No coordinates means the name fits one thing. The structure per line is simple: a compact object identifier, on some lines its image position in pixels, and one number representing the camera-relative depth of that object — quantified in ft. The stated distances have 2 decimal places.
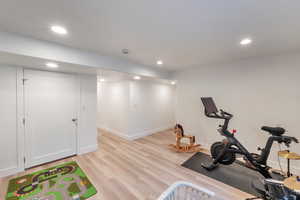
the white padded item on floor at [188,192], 3.53
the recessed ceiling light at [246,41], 6.66
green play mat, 6.32
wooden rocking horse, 11.48
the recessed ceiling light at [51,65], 7.59
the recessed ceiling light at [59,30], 5.41
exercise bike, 7.07
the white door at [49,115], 8.81
